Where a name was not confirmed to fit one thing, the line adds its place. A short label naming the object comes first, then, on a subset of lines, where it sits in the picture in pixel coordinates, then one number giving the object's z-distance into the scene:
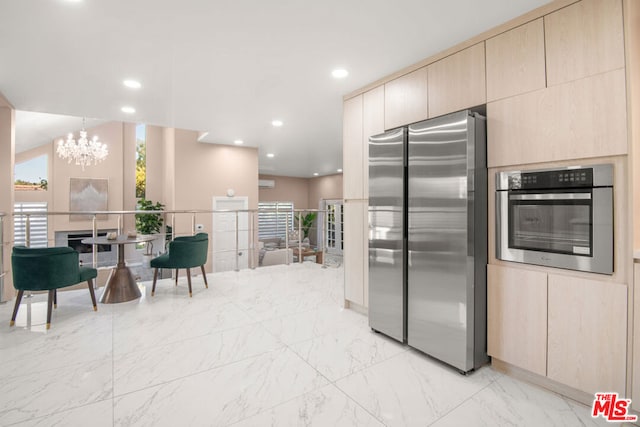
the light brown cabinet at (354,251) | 3.16
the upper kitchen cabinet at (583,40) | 1.64
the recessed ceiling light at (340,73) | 2.82
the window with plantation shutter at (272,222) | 11.40
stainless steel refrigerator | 2.05
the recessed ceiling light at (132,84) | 3.08
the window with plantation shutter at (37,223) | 7.32
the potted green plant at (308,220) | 11.55
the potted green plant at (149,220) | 7.87
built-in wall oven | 1.67
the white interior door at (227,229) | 6.54
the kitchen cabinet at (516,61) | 1.92
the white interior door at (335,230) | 9.32
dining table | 3.53
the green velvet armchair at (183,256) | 3.67
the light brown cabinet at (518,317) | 1.90
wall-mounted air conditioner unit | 11.06
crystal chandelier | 6.67
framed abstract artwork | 7.81
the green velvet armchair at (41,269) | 2.76
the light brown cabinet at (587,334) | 1.61
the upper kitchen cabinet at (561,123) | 1.63
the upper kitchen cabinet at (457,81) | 2.21
